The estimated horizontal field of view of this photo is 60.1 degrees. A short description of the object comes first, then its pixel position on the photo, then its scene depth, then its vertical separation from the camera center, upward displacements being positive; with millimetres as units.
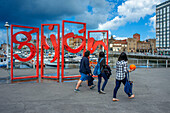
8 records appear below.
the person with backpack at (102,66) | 5837 -474
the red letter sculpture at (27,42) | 8555 +720
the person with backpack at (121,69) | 4883 -492
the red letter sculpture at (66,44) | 8922 +738
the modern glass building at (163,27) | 92750 +17850
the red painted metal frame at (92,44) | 9625 +670
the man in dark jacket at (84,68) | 6109 -586
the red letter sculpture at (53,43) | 8977 +661
